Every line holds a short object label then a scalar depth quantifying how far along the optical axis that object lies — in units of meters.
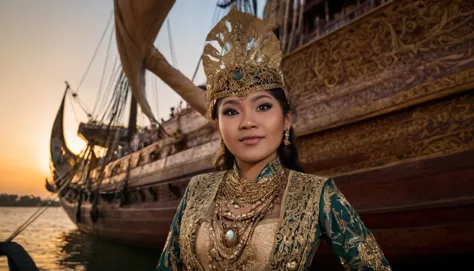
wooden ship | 2.45
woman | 1.07
